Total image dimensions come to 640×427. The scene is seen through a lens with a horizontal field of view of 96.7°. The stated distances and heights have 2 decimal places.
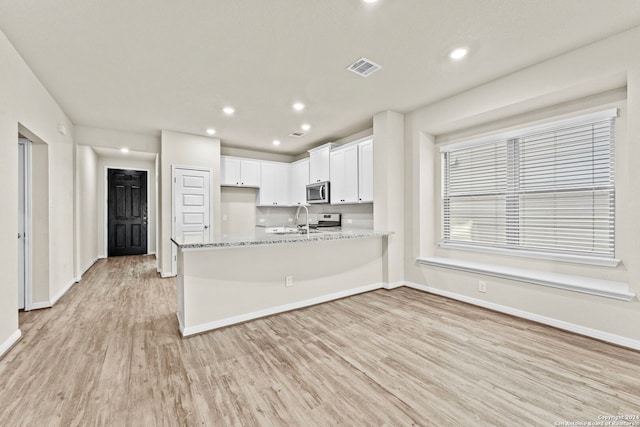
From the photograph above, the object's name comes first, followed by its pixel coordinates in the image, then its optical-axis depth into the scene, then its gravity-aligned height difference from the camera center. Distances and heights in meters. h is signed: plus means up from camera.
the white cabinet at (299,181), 6.27 +0.73
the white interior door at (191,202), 5.16 +0.21
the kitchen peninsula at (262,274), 2.74 -0.70
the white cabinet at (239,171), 5.99 +0.90
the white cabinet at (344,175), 4.86 +0.67
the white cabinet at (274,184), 6.50 +0.66
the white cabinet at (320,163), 5.43 +0.99
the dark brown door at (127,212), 7.43 +0.02
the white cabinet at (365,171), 4.54 +0.68
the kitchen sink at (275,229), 6.38 -0.37
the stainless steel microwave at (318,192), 5.42 +0.40
